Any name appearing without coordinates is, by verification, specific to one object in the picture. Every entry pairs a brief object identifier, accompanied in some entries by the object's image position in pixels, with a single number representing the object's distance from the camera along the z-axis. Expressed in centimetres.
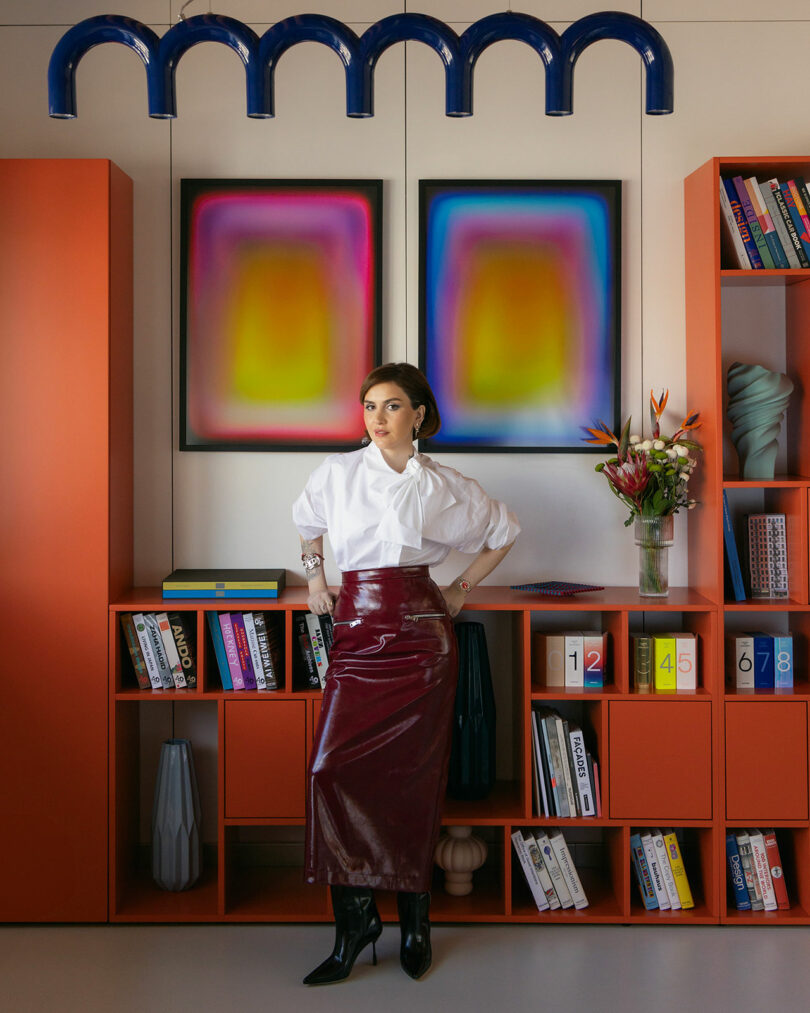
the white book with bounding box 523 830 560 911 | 356
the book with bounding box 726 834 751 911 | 356
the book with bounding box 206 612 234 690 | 356
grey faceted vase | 366
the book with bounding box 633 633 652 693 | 356
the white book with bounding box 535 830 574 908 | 356
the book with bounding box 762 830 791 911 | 356
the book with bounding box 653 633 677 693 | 355
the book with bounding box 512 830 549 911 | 355
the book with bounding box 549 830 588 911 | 356
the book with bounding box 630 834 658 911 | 358
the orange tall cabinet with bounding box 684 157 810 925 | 349
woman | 312
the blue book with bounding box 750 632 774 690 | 359
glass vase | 360
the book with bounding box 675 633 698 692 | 354
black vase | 356
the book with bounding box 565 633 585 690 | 357
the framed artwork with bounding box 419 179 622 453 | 381
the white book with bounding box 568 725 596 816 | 353
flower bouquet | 356
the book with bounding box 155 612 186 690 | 357
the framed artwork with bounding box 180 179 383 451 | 381
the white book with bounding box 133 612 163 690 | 357
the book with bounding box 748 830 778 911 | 356
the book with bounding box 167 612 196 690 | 358
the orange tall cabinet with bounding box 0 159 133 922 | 352
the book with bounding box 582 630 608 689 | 357
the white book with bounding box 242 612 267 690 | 353
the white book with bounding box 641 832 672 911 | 357
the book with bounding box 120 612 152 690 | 358
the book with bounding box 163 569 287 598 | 354
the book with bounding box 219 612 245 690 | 354
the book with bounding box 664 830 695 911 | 356
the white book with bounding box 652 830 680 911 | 356
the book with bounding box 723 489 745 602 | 355
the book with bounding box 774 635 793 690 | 359
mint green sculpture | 357
